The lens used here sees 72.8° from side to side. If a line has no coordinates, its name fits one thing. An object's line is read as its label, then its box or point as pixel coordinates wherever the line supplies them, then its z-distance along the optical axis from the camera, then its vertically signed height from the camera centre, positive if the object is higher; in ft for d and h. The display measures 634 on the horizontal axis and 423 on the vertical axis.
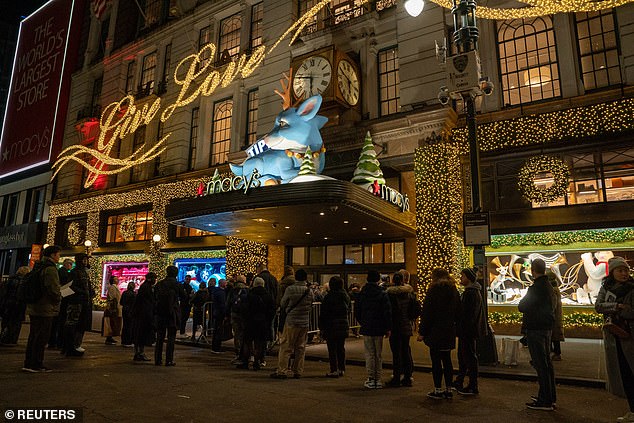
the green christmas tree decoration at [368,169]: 45.73 +14.22
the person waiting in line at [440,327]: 20.45 -1.10
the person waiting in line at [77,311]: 31.19 -0.78
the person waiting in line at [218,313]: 36.78 -1.00
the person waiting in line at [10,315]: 35.96 -1.28
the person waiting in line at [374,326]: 23.07 -1.23
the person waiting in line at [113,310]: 42.14 -0.93
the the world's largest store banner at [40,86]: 93.91 +48.26
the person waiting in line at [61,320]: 32.32 -1.58
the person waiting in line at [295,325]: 25.97 -1.36
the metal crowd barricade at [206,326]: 41.76 -2.46
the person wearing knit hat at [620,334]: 16.14 -1.10
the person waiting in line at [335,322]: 26.53 -1.18
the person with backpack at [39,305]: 24.61 -0.30
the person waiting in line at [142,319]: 30.96 -1.31
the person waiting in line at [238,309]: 29.39 -0.54
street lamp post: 30.12 +15.91
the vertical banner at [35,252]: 89.97 +9.76
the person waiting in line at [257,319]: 27.58 -1.09
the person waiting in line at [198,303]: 43.32 -0.18
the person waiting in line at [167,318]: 29.12 -1.14
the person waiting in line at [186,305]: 43.57 -0.40
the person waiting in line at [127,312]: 39.45 -1.08
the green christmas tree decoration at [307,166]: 42.98 +13.40
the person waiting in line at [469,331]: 21.67 -1.41
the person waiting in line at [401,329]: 23.67 -1.42
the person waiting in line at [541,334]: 18.63 -1.28
